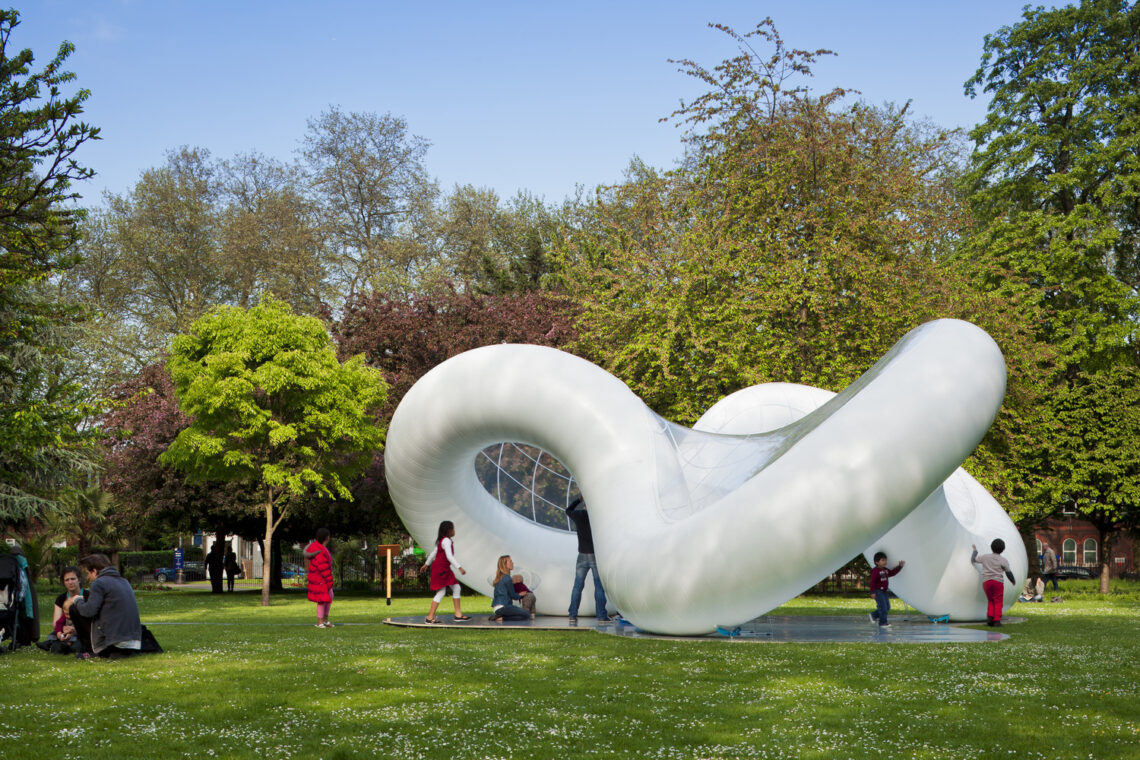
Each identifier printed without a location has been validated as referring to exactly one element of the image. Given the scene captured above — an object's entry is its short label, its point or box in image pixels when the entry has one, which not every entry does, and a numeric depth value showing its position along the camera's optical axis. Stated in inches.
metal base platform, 513.7
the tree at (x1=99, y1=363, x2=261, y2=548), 1197.1
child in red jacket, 596.7
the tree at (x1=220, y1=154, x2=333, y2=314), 1654.8
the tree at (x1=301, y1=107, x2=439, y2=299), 1736.0
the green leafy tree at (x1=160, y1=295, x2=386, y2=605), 962.7
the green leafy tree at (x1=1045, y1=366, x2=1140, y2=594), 1258.0
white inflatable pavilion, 439.2
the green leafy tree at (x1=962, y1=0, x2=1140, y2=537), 1269.7
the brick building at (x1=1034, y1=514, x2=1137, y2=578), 2534.4
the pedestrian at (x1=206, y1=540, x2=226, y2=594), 1355.8
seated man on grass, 437.4
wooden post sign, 887.9
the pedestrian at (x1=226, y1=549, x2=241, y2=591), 1450.5
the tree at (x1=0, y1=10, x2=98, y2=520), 614.2
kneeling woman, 632.4
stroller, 479.8
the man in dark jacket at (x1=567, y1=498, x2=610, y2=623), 613.0
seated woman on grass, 449.1
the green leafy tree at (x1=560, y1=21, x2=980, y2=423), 1017.5
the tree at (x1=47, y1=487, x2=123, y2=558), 1460.4
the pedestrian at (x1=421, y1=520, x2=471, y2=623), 608.7
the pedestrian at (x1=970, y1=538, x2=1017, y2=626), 597.6
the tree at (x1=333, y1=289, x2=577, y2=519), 1224.8
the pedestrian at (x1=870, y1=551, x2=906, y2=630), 583.5
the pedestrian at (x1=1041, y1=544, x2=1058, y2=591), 1194.0
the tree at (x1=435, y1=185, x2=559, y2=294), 1711.4
